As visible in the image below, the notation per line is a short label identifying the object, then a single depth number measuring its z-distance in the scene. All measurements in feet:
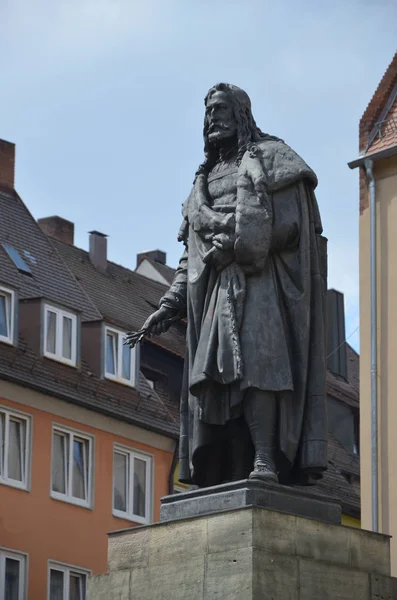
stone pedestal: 42.93
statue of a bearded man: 46.29
